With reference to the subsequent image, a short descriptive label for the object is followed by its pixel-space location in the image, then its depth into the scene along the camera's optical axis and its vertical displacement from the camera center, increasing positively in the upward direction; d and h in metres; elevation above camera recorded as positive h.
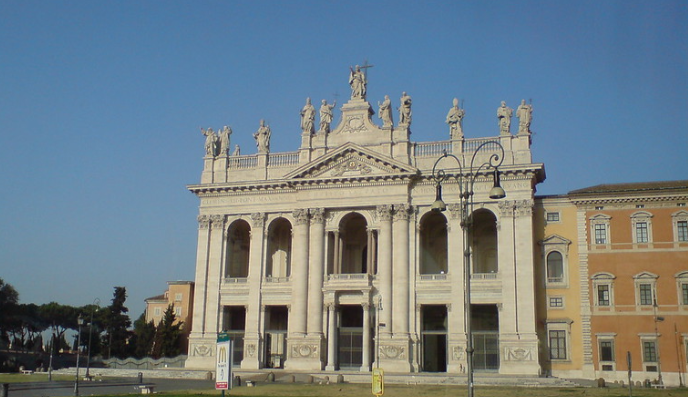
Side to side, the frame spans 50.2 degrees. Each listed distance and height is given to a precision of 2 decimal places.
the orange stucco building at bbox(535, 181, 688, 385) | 48.34 +4.46
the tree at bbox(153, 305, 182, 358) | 62.12 +0.24
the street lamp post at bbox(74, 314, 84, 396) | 45.16 +1.17
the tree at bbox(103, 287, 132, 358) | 73.81 +1.52
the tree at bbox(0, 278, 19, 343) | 82.12 +3.73
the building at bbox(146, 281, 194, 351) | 68.28 +4.04
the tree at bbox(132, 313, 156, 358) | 66.31 +0.05
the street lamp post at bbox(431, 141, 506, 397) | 24.19 +4.25
